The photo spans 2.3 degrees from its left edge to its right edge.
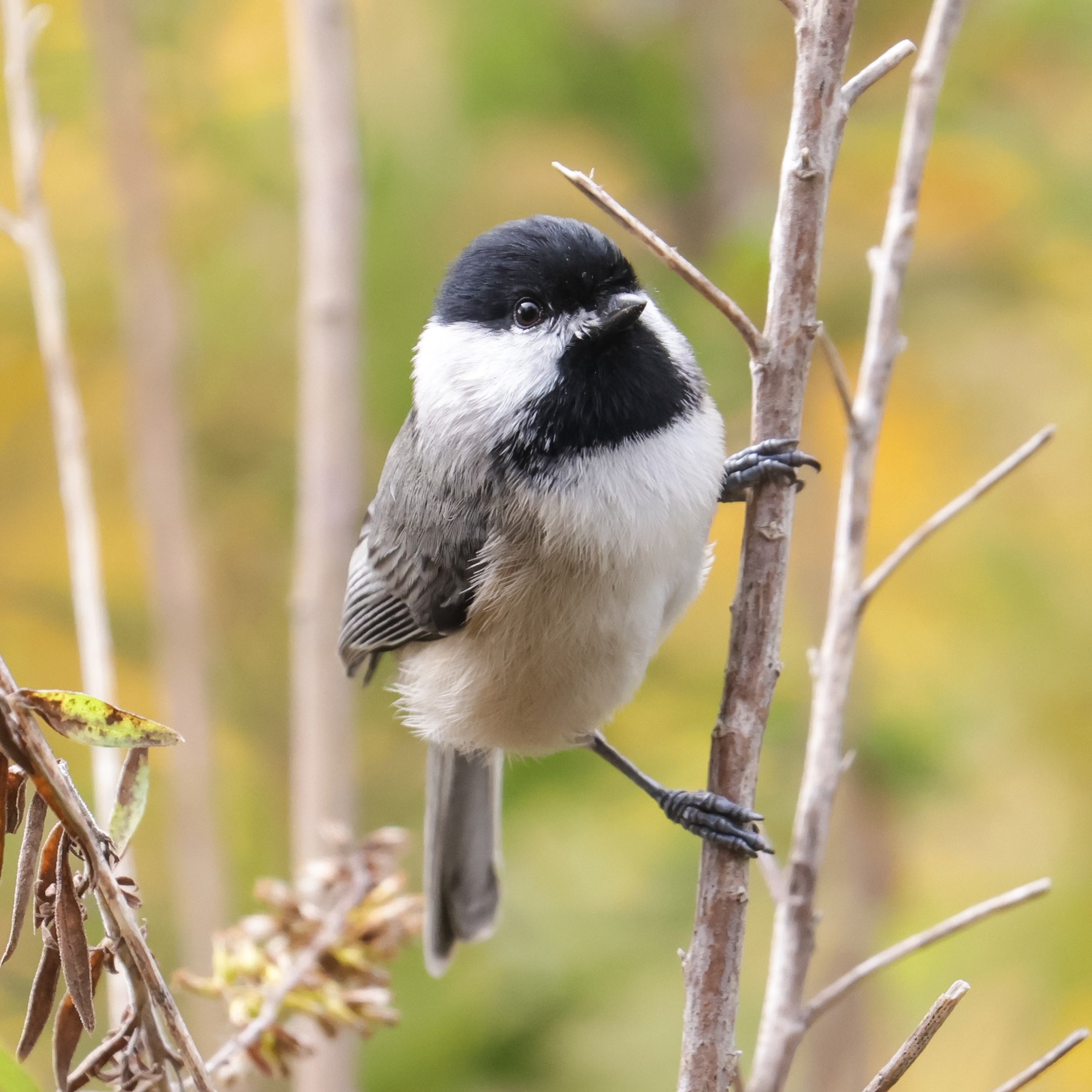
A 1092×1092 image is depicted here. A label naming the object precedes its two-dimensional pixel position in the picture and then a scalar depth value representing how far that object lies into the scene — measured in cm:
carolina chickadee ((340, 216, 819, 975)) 311
